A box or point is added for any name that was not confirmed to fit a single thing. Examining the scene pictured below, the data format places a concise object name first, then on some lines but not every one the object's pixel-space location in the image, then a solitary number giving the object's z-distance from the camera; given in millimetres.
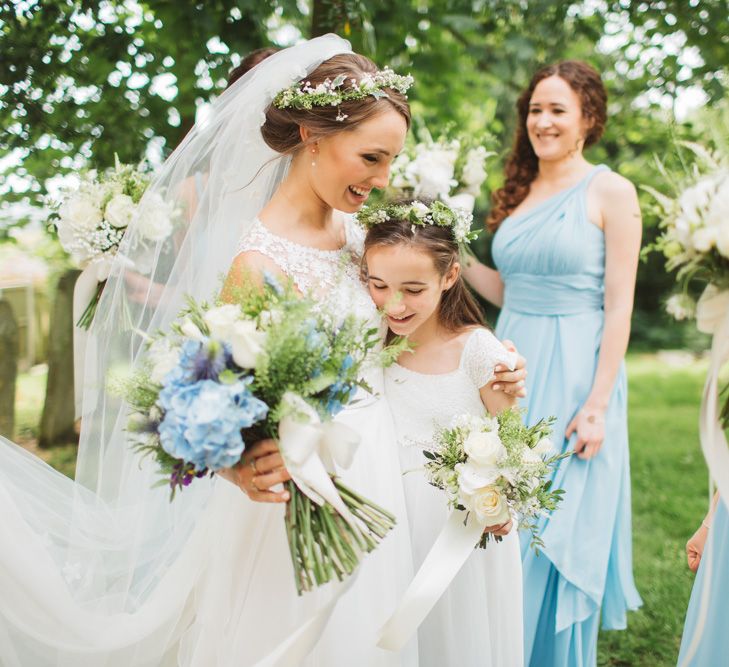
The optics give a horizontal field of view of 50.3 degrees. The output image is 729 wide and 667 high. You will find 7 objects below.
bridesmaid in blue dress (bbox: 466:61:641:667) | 3479
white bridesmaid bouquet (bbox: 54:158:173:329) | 3271
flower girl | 2697
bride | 2463
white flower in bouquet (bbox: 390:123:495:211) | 3607
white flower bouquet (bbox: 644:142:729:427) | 1964
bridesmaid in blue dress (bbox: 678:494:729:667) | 2346
